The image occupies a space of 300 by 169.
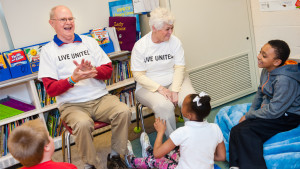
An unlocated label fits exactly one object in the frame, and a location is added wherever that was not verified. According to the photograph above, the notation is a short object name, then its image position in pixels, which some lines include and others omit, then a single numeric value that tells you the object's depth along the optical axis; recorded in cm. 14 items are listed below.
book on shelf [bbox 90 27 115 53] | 337
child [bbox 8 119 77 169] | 145
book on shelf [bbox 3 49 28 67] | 299
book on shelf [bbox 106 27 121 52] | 342
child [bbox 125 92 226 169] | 192
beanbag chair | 214
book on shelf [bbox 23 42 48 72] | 309
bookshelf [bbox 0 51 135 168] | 297
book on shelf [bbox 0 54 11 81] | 296
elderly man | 252
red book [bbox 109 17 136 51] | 340
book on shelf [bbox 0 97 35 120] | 304
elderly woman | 276
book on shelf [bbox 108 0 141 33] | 353
